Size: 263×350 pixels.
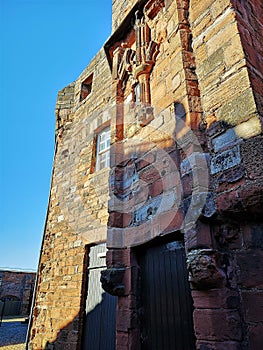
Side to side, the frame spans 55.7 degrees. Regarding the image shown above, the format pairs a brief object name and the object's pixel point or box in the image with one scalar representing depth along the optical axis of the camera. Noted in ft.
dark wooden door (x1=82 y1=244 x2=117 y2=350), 13.35
